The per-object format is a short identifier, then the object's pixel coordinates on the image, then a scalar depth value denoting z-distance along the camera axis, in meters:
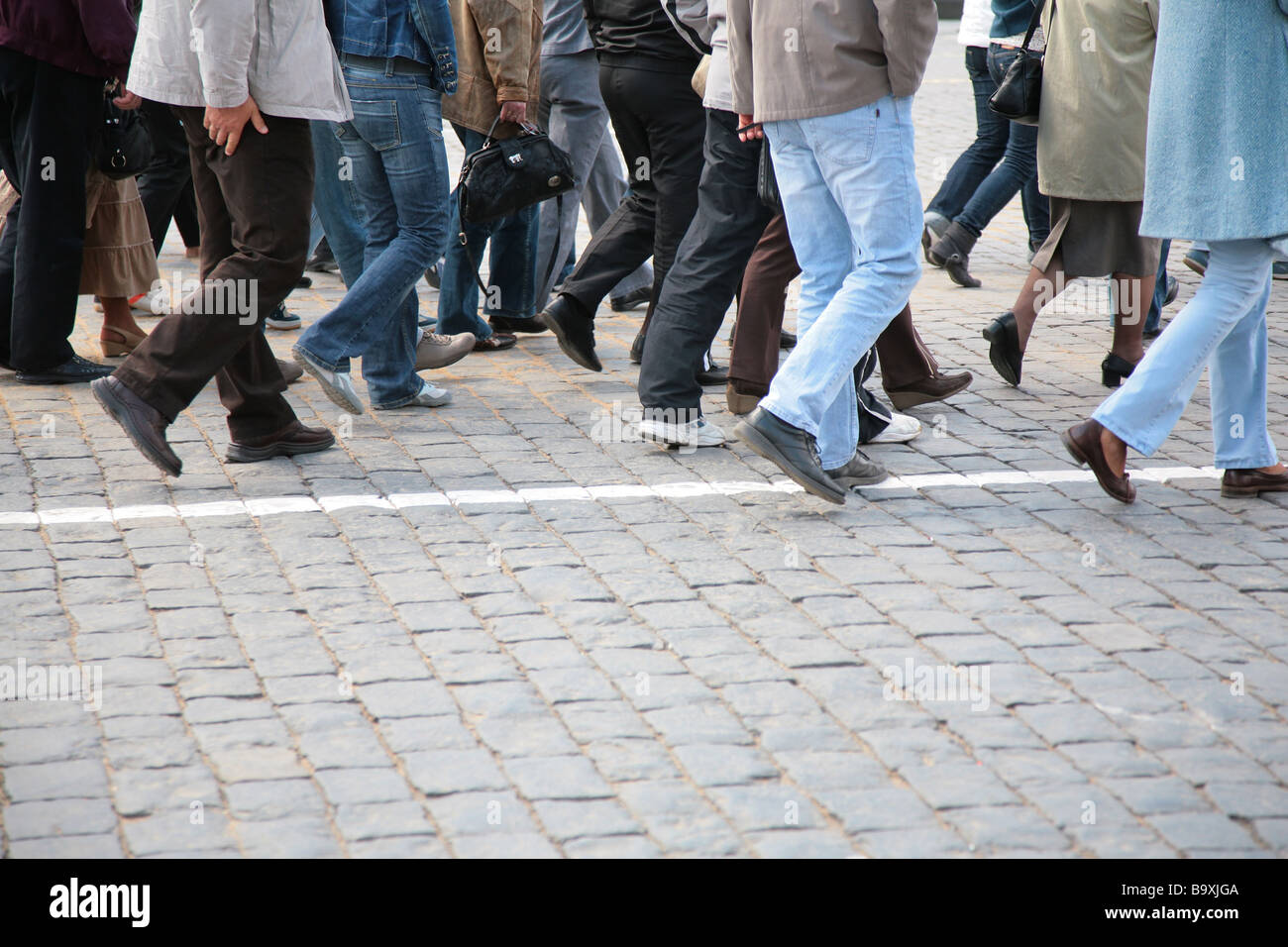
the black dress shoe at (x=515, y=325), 14.49
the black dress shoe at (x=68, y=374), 12.21
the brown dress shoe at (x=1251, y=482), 9.69
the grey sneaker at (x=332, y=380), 10.73
